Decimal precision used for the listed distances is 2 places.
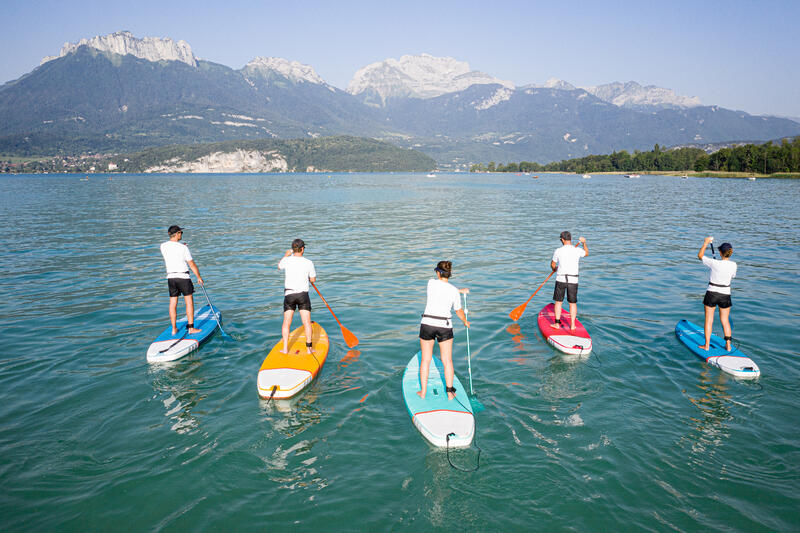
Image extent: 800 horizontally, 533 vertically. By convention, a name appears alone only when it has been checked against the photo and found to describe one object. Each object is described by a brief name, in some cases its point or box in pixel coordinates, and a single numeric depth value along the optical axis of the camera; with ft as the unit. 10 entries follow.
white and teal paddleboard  27.45
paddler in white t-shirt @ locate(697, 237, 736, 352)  38.54
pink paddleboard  41.65
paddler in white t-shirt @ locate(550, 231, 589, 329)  44.42
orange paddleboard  33.68
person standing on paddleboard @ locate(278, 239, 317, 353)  37.86
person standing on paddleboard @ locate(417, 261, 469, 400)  29.35
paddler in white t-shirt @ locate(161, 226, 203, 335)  43.06
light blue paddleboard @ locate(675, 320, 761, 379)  36.60
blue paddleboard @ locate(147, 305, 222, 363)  40.27
